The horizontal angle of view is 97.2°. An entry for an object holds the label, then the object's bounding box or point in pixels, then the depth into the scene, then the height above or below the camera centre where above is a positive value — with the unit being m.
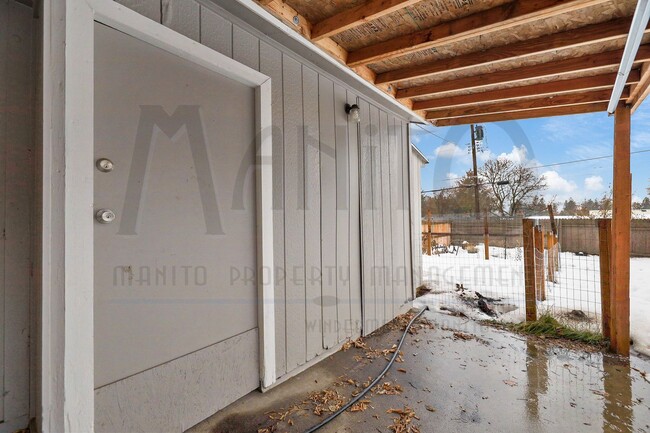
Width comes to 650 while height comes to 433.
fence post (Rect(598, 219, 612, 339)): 2.75 -0.51
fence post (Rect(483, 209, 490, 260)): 7.08 -0.59
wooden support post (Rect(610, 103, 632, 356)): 2.53 -0.18
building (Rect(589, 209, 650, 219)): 8.14 +0.08
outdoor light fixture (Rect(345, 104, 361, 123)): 2.79 +1.08
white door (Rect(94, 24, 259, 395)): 1.35 +0.09
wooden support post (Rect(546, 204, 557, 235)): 5.64 -0.05
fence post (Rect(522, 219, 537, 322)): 3.18 -0.59
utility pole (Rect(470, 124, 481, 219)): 10.08 +1.42
